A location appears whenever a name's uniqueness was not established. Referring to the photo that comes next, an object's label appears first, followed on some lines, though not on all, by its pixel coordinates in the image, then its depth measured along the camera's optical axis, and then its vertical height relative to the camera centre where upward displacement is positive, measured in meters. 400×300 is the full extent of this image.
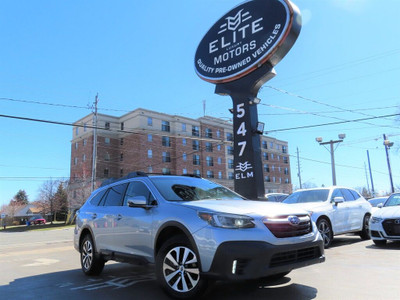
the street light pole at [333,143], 29.49 +5.37
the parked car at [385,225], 8.22 -0.53
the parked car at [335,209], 8.92 -0.10
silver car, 3.93 -0.30
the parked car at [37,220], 57.19 -0.35
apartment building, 49.34 +9.78
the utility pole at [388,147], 33.31 +5.59
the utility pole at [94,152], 34.88 +6.48
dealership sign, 12.24 +6.43
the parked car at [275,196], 17.76 +0.60
